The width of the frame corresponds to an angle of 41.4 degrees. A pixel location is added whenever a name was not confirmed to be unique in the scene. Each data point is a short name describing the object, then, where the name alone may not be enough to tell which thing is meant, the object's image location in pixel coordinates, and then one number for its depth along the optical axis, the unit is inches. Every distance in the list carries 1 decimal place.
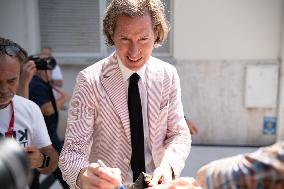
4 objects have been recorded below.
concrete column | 207.5
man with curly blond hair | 62.3
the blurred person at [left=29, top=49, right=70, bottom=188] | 121.7
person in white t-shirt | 70.7
